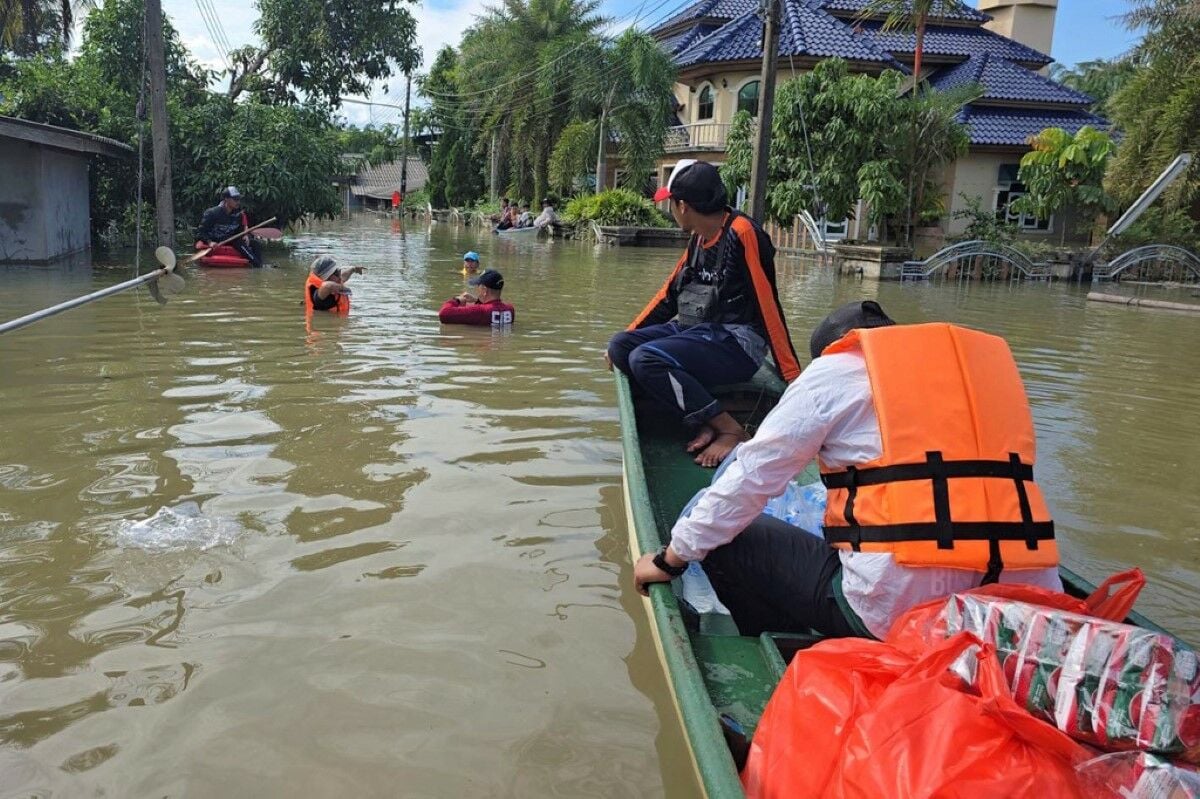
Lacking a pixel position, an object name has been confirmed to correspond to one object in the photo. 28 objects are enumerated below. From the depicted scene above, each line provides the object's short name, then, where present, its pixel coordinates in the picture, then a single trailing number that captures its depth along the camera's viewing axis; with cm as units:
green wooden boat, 222
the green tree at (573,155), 3350
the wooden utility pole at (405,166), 5331
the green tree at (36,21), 1997
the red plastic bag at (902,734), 173
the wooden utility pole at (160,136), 1520
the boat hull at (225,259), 1616
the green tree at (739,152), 2325
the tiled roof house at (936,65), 2773
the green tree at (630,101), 3114
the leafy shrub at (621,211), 3038
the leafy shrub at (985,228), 2345
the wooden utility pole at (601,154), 3269
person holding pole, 1698
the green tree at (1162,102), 1758
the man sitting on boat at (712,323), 482
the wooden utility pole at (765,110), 1255
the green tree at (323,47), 2377
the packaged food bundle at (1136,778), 167
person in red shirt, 1084
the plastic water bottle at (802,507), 378
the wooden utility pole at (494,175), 4288
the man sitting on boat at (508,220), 3291
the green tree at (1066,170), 2288
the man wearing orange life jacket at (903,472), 237
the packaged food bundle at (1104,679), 175
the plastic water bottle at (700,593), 310
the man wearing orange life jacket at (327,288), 1082
